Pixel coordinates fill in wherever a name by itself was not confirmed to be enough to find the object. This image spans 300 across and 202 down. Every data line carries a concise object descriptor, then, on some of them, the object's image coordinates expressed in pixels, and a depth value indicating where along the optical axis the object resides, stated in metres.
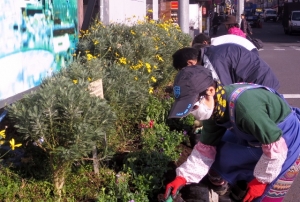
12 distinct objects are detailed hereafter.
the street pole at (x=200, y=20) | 24.99
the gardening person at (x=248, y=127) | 2.96
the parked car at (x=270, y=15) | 71.81
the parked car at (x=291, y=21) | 39.81
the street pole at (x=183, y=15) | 13.00
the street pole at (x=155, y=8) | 16.22
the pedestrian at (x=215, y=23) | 35.48
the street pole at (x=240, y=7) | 32.97
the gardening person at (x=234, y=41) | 5.75
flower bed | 3.83
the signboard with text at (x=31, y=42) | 4.92
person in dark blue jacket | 4.66
